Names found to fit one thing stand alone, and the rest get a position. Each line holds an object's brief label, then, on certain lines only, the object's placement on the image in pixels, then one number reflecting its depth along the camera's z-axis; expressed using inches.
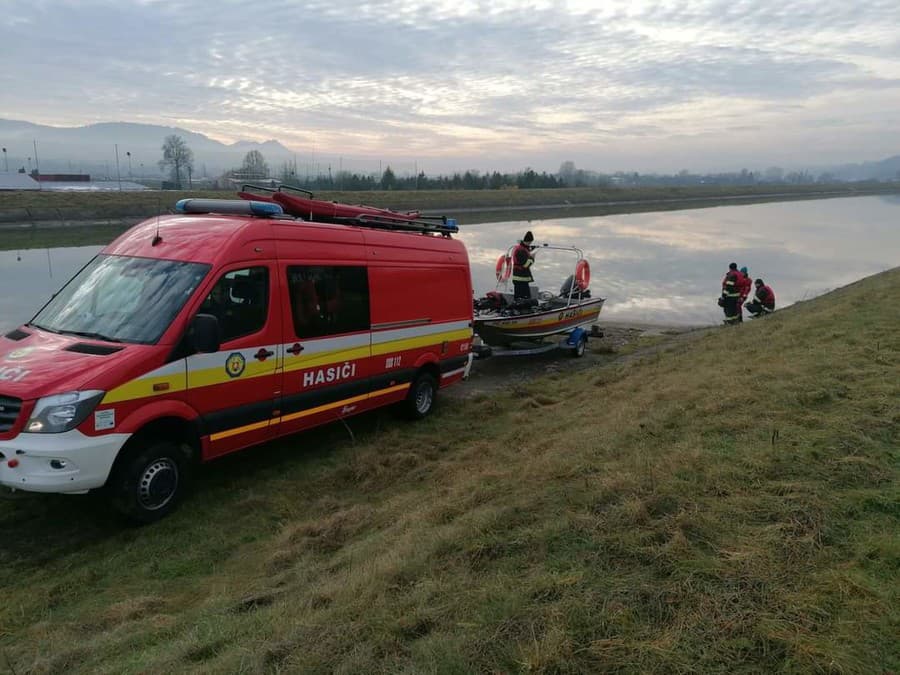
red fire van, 197.2
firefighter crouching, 722.2
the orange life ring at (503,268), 588.8
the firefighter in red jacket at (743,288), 689.0
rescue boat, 488.4
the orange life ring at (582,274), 577.3
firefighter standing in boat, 521.7
